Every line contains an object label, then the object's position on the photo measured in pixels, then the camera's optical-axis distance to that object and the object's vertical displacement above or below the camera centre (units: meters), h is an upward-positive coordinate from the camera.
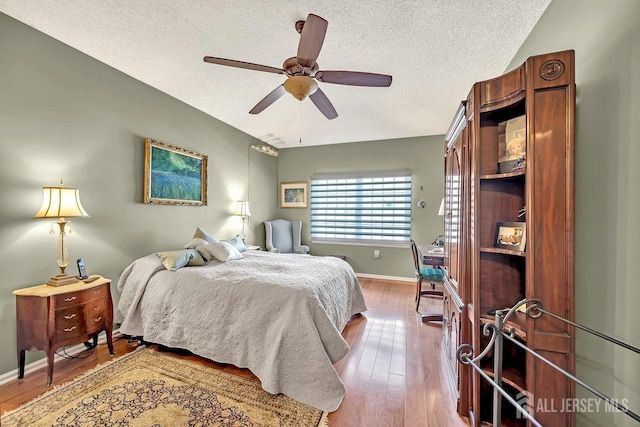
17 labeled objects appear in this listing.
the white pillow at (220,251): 2.88 -0.45
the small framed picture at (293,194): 5.58 +0.43
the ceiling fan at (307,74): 1.83 +1.12
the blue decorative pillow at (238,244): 3.48 -0.45
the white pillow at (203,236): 3.22 -0.31
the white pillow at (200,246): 2.86 -0.40
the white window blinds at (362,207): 4.89 +0.14
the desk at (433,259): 2.97 -0.52
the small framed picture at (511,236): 1.35 -0.11
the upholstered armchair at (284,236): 5.00 -0.47
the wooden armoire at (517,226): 1.19 -0.05
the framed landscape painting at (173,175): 3.01 +0.49
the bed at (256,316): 1.79 -0.87
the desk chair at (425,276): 3.19 -0.80
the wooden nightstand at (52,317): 1.88 -0.83
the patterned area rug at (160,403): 1.57 -1.30
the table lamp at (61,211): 1.96 +0.00
